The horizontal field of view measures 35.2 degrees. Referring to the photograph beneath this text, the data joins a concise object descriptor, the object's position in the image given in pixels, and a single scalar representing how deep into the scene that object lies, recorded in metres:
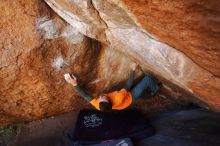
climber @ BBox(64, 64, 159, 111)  4.16
